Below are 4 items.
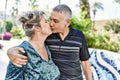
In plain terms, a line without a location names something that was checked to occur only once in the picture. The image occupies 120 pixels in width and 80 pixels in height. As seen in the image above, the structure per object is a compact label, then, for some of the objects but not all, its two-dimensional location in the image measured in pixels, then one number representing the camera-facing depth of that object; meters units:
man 0.99
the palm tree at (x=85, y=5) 5.63
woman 0.82
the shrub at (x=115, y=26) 12.14
